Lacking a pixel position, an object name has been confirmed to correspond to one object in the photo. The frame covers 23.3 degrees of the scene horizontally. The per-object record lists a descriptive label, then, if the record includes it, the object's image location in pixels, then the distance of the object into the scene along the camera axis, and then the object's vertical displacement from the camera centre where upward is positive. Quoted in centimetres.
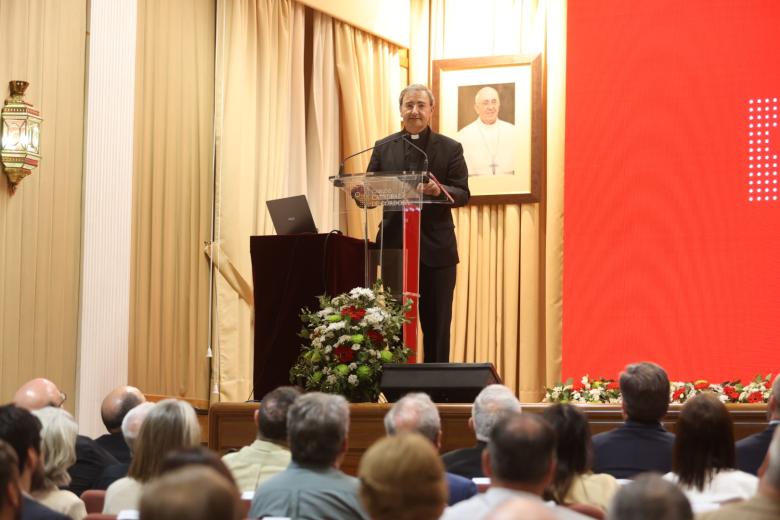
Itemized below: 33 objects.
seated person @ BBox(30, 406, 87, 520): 572 -52
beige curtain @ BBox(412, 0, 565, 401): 1582 +36
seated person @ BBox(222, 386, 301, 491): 641 -52
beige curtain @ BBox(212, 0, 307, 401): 1404 +113
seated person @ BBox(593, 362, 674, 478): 662 -46
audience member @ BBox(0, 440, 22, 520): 398 -40
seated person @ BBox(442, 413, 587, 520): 451 -38
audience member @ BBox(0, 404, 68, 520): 518 -39
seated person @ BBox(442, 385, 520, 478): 644 -41
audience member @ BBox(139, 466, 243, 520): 299 -32
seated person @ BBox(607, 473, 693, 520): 329 -35
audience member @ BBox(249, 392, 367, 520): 523 -49
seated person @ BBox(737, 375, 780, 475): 655 -49
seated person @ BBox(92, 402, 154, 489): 659 -48
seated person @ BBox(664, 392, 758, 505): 572 -46
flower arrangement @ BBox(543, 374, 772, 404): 1090 -53
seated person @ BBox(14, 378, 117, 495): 724 -65
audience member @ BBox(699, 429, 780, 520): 393 -41
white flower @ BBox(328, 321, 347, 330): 975 -13
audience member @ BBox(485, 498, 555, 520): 316 -35
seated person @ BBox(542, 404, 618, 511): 558 -48
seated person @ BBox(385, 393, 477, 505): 614 -38
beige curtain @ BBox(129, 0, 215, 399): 1308 +72
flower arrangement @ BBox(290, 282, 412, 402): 969 -23
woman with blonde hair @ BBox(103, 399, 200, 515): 579 -45
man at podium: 1077 +54
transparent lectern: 999 +42
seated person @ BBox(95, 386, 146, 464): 806 -50
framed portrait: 1596 +152
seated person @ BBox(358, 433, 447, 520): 409 -40
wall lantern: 1078 +91
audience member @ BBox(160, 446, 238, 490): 440 -38
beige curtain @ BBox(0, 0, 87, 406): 1105 +51
